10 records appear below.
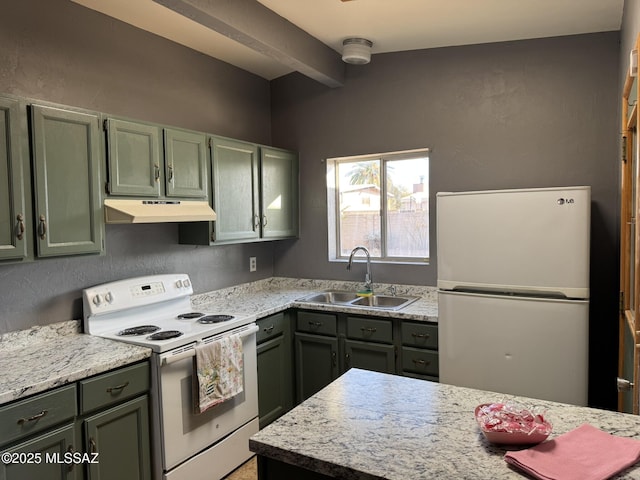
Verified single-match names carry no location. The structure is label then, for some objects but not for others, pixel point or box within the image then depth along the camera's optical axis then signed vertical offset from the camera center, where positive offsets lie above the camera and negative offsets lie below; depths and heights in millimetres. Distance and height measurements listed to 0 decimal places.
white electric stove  2279 -692
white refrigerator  2416 -378
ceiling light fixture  3205 +1240
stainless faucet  3658 -376
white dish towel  2412 -787
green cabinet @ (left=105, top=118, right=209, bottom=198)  2451 +407
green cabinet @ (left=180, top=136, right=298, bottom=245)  3114 +252
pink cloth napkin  1052 -572
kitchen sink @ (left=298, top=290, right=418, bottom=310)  3506 -573
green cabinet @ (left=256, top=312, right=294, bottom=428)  3088 -975
